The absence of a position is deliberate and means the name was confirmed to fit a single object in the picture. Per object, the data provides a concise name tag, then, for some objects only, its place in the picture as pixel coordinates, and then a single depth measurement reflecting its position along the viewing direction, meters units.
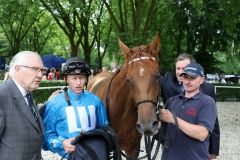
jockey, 3.52
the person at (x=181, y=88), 4.64
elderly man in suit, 3.02
